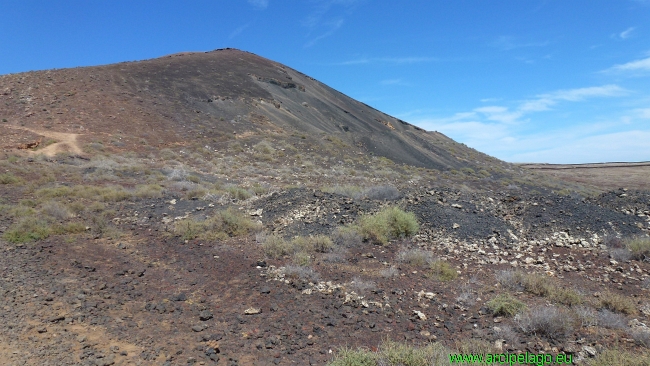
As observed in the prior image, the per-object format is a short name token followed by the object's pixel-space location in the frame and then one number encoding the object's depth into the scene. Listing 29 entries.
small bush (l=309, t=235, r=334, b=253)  8.34
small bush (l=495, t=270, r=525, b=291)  6.67
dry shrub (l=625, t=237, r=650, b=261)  8.06
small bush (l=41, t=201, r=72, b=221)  9.55
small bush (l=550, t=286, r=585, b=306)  6.02
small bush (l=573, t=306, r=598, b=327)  5.20
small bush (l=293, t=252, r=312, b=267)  7.39
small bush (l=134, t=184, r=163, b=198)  12.50
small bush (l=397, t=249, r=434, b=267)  7.72
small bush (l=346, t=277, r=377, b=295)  6.38
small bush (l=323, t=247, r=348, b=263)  7.80
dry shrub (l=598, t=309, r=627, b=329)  5.13
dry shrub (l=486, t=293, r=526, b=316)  5.57
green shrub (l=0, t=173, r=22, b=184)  12.40
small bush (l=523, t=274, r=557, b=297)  6.36
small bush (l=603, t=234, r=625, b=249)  8.72
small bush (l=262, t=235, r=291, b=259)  7.87
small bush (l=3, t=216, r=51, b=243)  7.93
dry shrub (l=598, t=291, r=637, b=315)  5.72
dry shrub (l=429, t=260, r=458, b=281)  7.06
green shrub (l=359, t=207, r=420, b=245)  9.03
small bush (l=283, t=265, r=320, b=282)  6.80
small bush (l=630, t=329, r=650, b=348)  4.62
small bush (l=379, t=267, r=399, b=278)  7.06
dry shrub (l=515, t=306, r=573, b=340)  4.91
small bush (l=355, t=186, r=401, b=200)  12.77
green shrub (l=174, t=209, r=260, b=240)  9.02
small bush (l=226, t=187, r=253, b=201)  13.27
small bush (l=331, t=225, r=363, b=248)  8.69
